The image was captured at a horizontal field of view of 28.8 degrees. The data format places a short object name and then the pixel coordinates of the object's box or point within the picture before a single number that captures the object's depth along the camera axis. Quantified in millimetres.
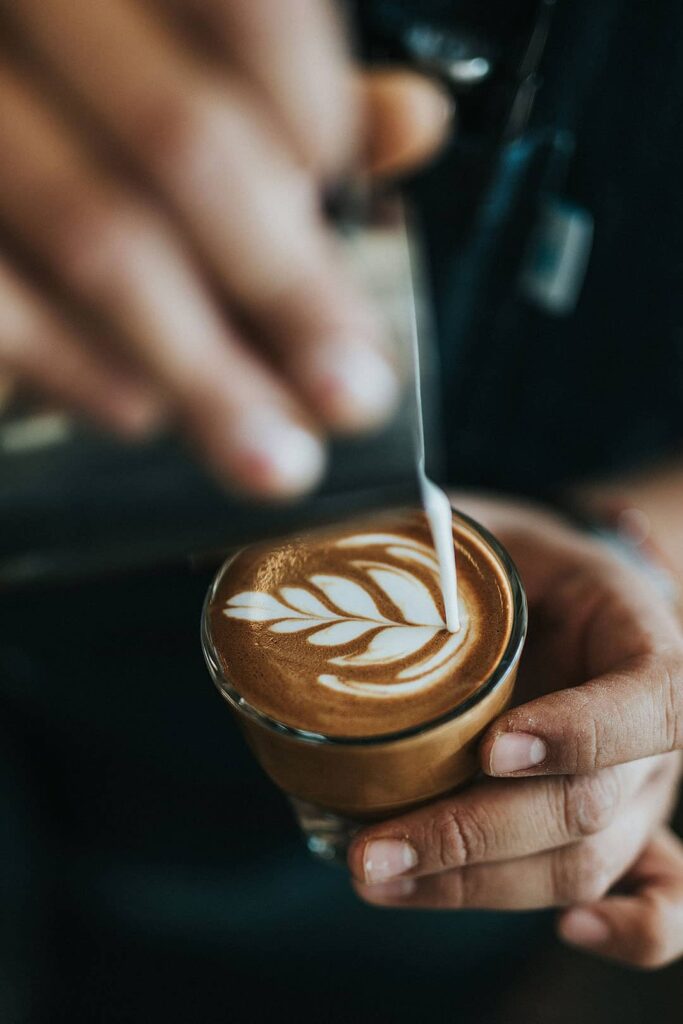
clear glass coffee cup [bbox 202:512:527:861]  298
